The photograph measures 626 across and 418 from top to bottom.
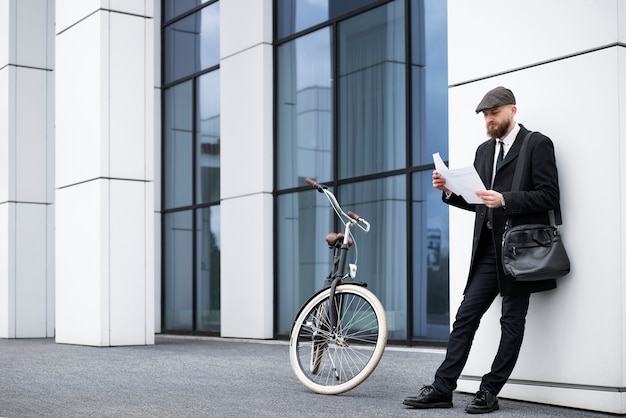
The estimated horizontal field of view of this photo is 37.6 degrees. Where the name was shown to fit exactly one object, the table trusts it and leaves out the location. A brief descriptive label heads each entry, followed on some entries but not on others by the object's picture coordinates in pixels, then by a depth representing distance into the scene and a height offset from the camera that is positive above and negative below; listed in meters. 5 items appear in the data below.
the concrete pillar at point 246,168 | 14.59 +1.01
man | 5.65 -0.10
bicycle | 6.59 -0.73
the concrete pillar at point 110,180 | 11.91 +0.68
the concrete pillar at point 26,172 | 15.25 +0.99
